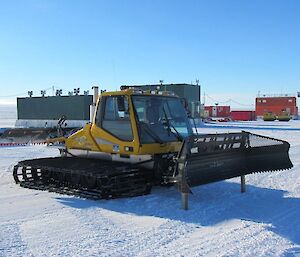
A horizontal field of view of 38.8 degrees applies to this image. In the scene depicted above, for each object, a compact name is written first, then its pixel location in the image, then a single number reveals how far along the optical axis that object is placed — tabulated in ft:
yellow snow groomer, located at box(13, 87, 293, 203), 23.66
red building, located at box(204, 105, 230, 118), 192.54
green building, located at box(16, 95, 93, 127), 123.13
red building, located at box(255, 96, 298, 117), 204.13
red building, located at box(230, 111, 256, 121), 175.04
